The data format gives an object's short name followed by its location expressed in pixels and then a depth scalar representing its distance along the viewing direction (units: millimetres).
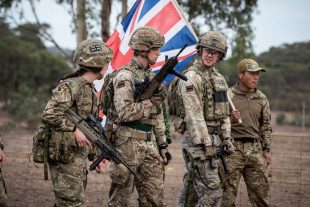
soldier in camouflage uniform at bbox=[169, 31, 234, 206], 10168
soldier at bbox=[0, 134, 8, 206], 10895
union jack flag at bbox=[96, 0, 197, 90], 13771
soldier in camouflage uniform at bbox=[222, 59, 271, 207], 11733
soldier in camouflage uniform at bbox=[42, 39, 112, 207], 8838
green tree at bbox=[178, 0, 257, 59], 32544
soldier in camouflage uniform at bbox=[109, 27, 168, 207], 9491
